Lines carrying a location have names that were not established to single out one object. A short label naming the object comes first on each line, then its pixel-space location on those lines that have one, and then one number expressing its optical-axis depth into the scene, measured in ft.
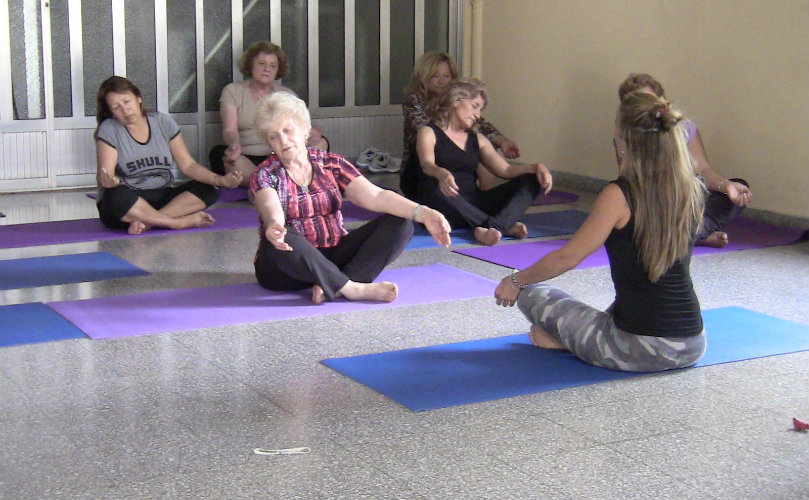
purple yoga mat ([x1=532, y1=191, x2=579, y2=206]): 22.89
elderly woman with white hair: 13.65
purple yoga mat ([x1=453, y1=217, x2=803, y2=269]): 17.02
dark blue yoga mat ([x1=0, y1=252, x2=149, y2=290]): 15.25
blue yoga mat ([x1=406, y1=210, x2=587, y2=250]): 18.33
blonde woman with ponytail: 10.53
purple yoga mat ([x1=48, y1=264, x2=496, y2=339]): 13.01
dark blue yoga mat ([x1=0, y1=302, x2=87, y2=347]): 12.34
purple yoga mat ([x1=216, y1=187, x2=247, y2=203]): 22.74
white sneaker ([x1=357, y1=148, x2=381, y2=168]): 26.55
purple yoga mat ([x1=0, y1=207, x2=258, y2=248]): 18.10
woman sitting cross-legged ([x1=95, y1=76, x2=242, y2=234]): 18.34
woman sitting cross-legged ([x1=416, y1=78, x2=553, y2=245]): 18.40
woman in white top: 23.54
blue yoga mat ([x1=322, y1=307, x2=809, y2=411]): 10.58
